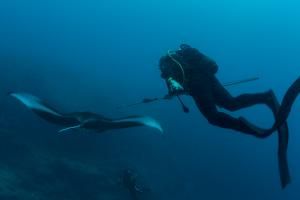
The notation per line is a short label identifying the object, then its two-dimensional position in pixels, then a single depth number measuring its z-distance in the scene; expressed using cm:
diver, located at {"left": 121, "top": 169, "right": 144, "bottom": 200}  1940
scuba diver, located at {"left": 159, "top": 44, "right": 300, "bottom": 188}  631
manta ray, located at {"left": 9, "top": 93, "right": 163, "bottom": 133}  668
